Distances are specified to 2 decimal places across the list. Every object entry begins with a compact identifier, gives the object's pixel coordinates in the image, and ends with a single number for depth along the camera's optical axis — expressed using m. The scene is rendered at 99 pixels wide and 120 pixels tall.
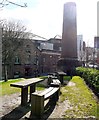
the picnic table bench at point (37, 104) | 2.81
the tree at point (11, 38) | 10.81
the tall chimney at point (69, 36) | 14.21
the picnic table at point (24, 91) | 3.22
